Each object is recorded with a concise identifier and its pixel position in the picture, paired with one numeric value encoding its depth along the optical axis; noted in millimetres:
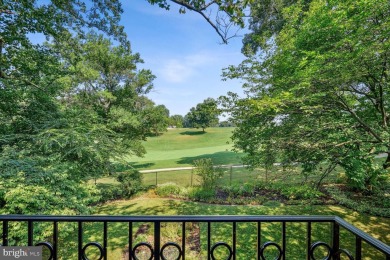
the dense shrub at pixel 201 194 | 7559
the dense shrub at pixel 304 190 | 4275
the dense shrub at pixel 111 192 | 7859
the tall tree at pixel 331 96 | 3443
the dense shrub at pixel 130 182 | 8219
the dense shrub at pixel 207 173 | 8109
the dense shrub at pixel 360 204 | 5398
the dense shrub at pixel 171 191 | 8000
